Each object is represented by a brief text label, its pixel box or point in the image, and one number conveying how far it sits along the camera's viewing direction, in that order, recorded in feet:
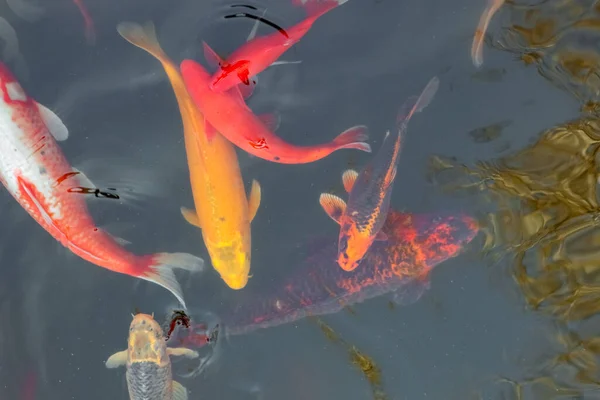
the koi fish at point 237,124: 11.15
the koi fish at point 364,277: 12.86
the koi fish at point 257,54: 11.30
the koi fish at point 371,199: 12.04
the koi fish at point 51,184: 10.85
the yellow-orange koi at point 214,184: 11.31
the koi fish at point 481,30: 12.69
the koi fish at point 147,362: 12.25
